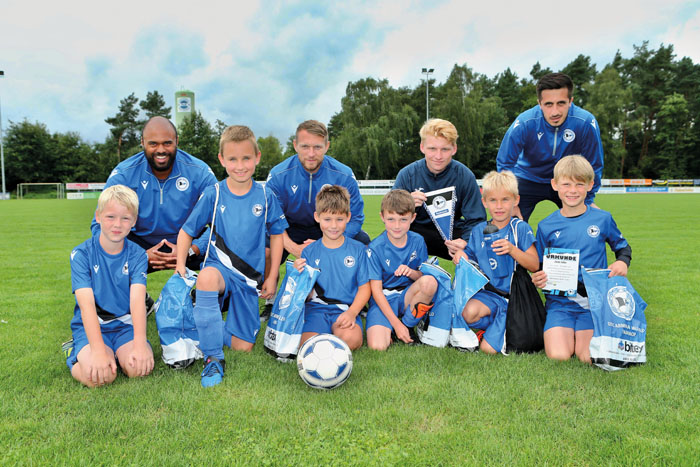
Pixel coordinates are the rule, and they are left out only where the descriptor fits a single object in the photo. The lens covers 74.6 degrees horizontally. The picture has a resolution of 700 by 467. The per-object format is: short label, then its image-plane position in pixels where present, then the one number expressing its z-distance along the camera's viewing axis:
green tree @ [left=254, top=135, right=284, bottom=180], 67.22
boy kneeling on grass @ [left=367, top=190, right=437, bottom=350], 3.50
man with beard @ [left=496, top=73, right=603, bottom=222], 4.45
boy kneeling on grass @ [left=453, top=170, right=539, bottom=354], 3.38
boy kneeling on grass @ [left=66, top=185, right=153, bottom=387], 2.80
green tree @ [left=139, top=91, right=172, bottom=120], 62.19
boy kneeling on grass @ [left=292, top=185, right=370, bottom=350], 3.46
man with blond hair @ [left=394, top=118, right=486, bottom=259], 4.14
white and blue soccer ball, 2.67
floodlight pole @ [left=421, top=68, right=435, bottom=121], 37.06
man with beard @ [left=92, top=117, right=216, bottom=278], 4.25
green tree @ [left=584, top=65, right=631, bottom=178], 44.16
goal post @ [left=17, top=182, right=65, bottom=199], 38.53
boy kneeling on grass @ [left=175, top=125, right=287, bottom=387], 3.42
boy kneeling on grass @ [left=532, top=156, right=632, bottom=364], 3.29
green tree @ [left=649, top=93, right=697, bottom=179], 46.38
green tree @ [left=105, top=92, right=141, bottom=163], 59.09
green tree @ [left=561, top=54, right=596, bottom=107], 53.03
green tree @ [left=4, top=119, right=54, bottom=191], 43.75
